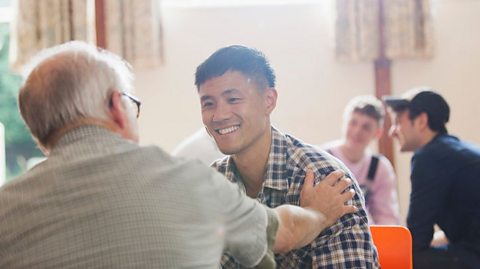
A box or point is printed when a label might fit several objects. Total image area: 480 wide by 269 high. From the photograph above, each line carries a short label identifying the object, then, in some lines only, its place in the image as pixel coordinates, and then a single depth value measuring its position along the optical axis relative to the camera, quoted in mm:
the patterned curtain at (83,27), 4844
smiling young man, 1870
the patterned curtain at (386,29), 4961
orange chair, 1948
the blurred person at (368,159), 4000
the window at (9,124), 5145
